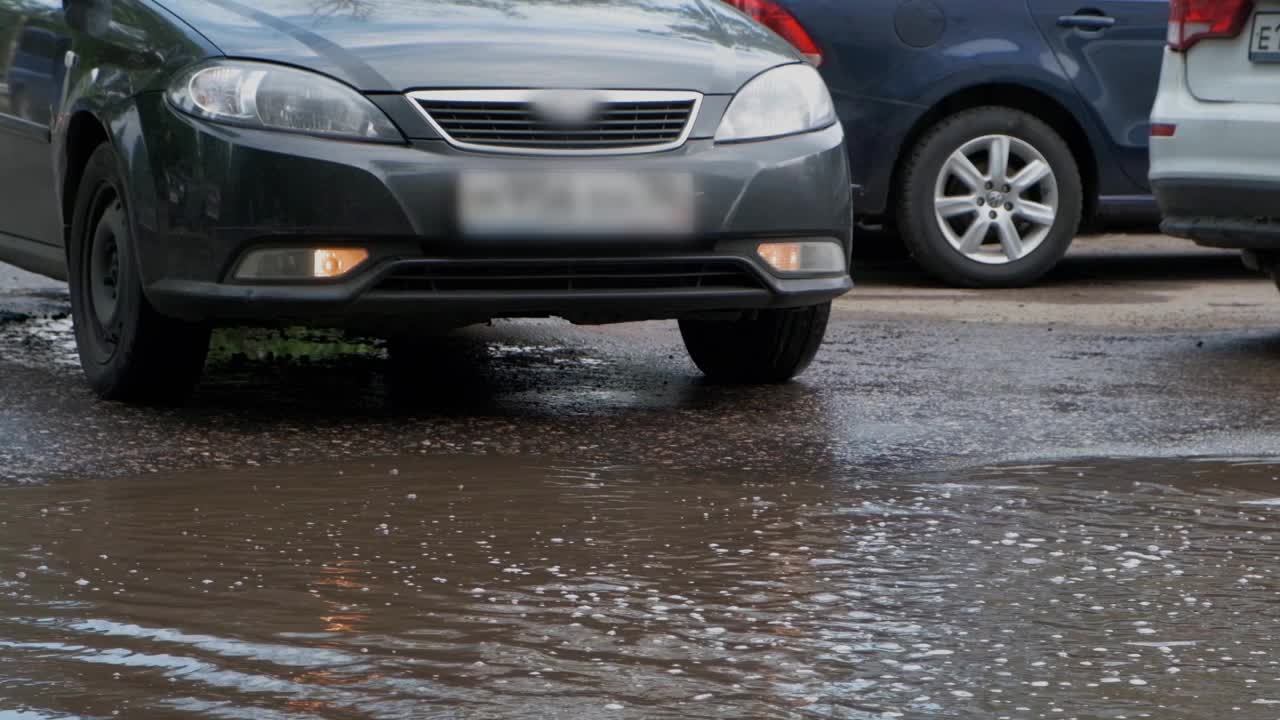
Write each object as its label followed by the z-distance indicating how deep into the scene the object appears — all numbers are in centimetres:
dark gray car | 1039
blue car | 1792
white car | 1302
